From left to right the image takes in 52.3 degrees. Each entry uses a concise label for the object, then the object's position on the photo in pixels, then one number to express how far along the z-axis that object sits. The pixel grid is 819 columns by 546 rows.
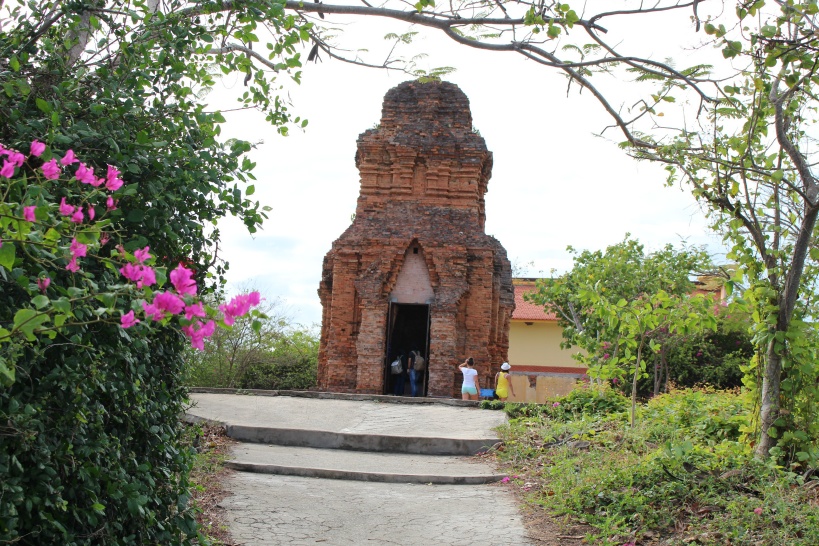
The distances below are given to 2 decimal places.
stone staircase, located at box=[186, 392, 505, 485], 8.25
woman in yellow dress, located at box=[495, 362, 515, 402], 15.59
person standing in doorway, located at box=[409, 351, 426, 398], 18.73
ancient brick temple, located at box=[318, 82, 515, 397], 17.72
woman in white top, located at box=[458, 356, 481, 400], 16.06
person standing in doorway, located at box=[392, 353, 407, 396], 18.90
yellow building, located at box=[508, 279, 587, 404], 33.06
